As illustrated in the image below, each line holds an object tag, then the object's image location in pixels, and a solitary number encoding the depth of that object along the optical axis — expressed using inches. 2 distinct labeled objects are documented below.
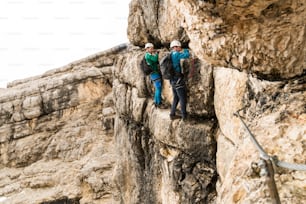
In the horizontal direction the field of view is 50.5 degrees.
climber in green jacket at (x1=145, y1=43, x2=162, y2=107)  484.7
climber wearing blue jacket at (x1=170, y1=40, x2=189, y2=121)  402.3
